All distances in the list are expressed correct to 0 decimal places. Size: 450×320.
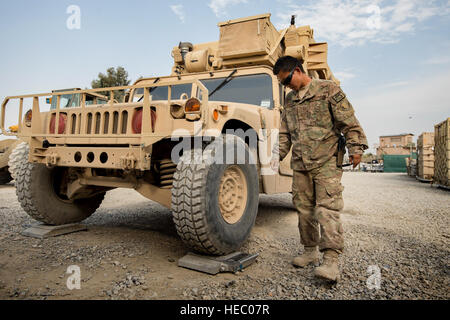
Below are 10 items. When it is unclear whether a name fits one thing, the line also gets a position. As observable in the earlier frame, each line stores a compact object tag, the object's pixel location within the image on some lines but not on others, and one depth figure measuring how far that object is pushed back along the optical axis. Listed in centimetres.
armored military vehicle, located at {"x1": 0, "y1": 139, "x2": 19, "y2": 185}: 866
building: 2734
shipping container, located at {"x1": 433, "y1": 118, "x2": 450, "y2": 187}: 934
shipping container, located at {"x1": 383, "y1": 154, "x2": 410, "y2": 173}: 2214
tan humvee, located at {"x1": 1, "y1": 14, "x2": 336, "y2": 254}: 267
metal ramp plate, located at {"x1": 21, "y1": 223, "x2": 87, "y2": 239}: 366
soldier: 258
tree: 1988
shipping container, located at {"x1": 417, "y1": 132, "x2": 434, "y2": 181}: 1235
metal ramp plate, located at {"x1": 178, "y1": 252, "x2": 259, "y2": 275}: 262
